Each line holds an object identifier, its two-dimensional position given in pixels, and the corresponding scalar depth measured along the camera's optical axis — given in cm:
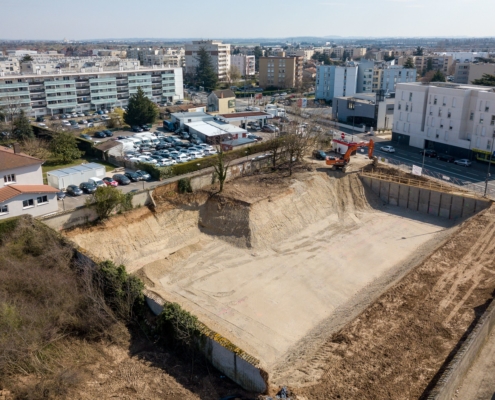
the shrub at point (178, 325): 2108
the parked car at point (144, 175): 4103
